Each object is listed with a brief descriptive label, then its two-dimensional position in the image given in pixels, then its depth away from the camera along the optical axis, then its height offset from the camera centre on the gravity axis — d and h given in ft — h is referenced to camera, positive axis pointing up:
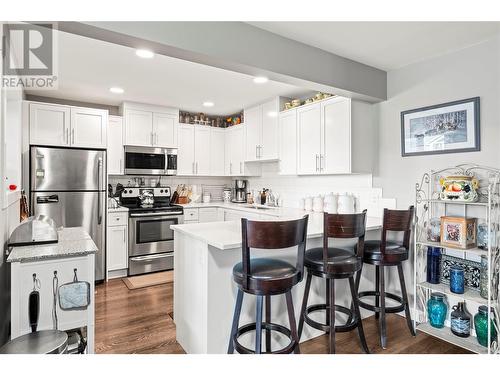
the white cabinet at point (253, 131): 14.29 +2.74
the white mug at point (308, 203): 12.32 -0.69
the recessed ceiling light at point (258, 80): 10.67 +3.89
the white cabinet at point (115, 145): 13.61 +1.97
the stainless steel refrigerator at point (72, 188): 11.10 -0.01
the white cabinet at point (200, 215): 14.51 -1.37
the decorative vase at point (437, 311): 7.96 -3.34
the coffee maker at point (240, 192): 16.80 -0.27
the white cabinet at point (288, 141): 12.36 +1.95
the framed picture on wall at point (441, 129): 7.84 +1.65
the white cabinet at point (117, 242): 12.65 -2.34
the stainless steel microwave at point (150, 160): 14.03 +1.32
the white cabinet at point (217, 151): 16.52 +2.03
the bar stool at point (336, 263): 6.60 -1.74
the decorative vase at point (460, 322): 7.46 -3.43
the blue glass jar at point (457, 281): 7.29 -2.33
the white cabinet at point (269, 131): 13.33 +2.56
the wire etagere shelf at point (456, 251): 6.84 -1.40
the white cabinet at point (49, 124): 11.27 +2.47
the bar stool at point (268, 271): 5.40 -1.64
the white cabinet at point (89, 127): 12.01 +2.49
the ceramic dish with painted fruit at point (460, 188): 7.33 -0.04
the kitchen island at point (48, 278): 5.33 -1.70
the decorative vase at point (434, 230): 8.11 -1.20
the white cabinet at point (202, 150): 15.97 +2.04
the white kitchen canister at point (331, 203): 11.01 -0.60
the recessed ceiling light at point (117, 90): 11.83 +3.97
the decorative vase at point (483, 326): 6.93 -3.31
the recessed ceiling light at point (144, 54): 8.47 +3.87
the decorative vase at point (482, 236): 7.20 -1.21
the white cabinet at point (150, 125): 13.87 +3.03
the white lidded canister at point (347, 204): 10.46 -0.60
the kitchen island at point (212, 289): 6.37 -2.37
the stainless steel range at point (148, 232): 13.10 -2.00
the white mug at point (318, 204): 11.84 -0.68
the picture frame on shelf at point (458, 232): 7.27 -1.14
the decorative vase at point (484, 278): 6.95 -2.16
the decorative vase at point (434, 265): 8.14 -2.15
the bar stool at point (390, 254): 7.68 -1.76
